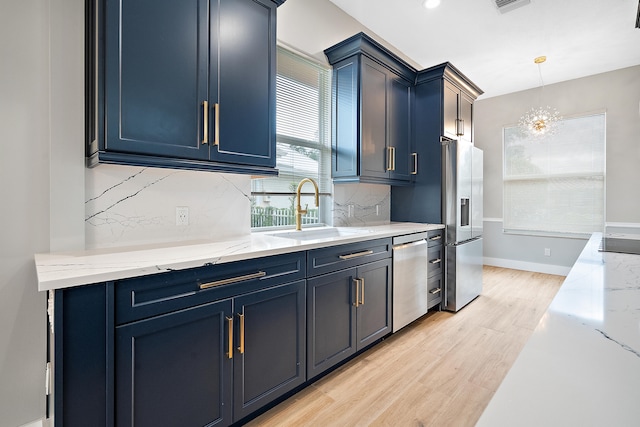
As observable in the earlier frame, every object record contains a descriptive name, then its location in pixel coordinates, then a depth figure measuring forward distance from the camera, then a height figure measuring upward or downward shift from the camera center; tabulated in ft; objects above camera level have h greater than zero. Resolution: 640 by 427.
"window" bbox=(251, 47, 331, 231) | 8.69 +2.06
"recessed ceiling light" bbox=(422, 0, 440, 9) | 9.66 +6.47
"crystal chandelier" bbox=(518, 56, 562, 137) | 14.88 +4.70
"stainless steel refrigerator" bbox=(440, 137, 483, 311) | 10.89 -0.18
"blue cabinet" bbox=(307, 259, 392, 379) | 6.47 -2.30
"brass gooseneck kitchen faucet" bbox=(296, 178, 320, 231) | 8.31 +0.01
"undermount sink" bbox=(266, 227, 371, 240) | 8.44 -0.56
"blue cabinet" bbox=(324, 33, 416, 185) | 9.41 +3.19
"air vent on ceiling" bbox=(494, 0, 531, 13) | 9.58 +6.39
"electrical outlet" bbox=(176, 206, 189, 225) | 6.41 -0.04
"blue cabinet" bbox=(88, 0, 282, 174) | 4.72 +2.22
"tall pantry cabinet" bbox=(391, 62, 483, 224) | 11.02 +2.98
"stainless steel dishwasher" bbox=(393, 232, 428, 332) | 8.86 -1.95
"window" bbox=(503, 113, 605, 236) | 15.29 +1.71
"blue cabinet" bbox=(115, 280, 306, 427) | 4.09 -2.21
